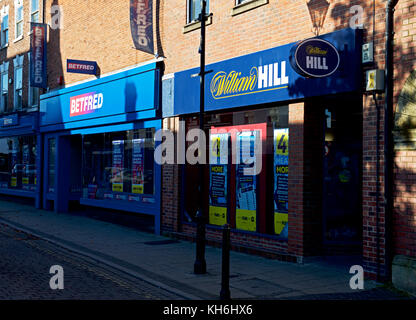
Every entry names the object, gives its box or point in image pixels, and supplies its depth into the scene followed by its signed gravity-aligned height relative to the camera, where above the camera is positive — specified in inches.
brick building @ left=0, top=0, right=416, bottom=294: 317.7 +43.4
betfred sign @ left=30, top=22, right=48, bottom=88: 794.2 +185.5
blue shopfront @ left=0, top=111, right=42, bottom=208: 839.1 +31.9
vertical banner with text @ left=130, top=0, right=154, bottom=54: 529.3 +160.1
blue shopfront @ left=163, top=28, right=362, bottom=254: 340.5 +29.0
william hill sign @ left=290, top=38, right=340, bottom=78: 321.7 +75.9
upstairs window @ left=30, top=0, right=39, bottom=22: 858.1 +278.4
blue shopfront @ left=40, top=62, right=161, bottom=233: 551.2 +41.1
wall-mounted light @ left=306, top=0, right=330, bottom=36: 360.5 +117.6
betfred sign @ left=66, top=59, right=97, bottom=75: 646.5 +138.4
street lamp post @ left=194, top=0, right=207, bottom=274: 338.3 -30.8
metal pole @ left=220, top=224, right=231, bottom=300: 268.4 -49.2
